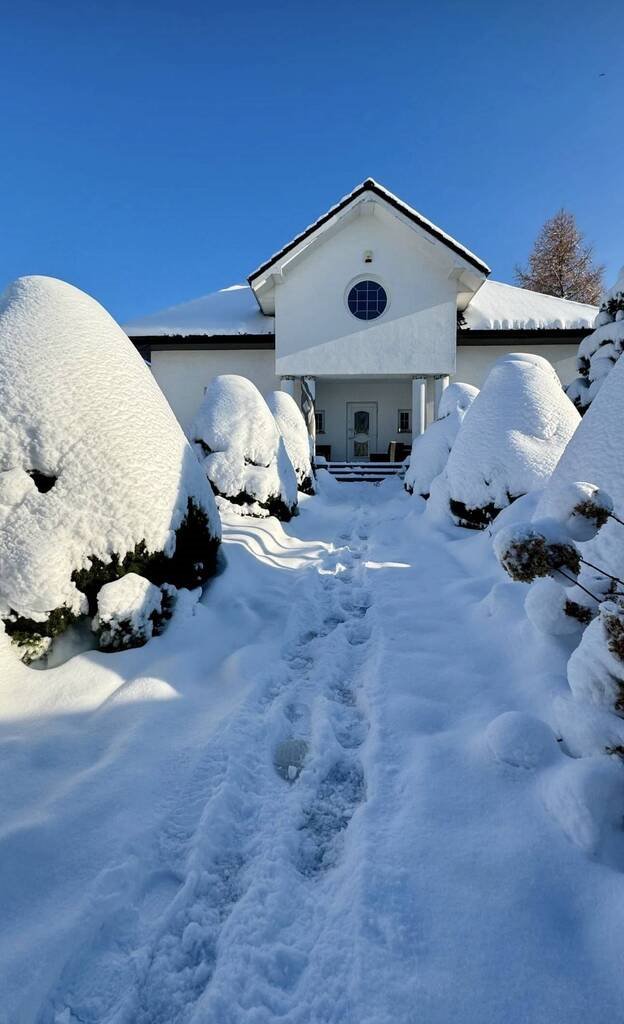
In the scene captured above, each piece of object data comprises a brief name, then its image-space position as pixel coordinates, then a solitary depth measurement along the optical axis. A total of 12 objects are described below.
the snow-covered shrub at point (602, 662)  1.71
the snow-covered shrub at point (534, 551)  1.80
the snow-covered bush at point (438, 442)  9.59
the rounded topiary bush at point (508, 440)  5.96
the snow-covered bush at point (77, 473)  3.02
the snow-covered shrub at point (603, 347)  7.48
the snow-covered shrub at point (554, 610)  2.59
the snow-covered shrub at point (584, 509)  1.83
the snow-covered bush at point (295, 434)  10.64
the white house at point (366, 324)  15.04
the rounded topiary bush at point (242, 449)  7.20
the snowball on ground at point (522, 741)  2.05
